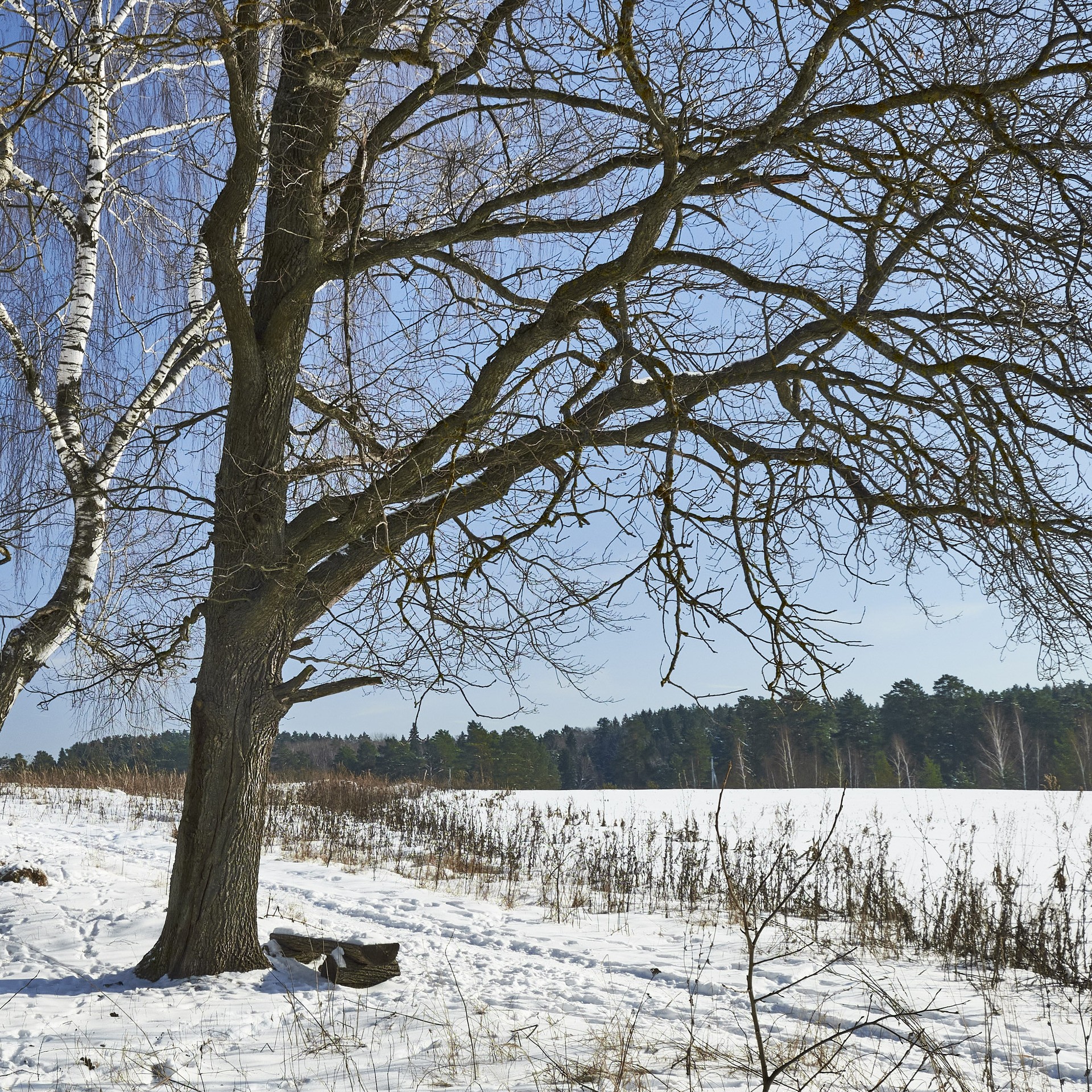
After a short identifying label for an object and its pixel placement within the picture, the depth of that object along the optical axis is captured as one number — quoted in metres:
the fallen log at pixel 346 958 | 4.95
